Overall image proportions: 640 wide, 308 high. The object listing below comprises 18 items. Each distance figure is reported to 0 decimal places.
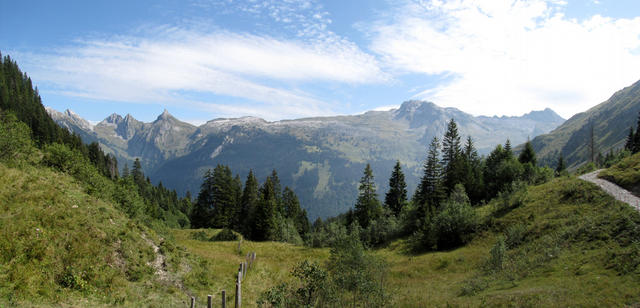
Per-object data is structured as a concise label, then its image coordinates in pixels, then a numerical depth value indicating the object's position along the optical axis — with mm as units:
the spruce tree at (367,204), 58438
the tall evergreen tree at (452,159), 58156
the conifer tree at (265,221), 56219
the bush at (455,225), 36688
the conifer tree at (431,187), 51481
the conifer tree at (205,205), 69938
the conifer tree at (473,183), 57406
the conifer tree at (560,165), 93938
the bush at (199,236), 46381
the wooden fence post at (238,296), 14866
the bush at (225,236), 47531
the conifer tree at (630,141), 82688
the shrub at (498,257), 22844
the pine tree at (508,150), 63450
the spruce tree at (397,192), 63531
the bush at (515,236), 28391
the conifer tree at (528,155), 67375
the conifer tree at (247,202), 65481
